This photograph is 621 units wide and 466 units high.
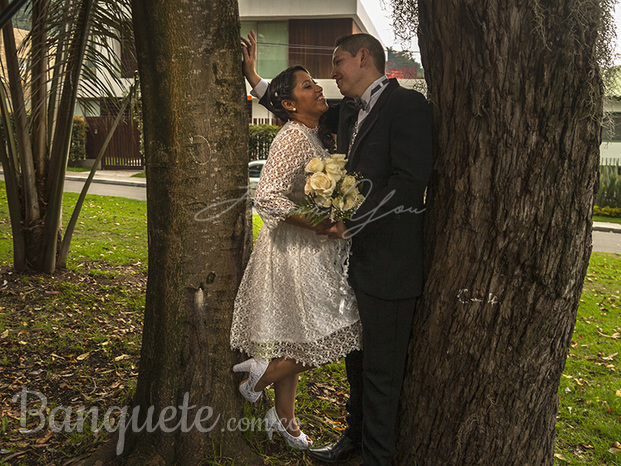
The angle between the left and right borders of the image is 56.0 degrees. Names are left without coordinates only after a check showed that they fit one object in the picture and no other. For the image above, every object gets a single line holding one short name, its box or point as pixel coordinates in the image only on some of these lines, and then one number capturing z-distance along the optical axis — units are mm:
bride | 3055
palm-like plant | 5395
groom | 2805
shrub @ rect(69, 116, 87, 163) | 23688
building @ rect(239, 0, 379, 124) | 24094
